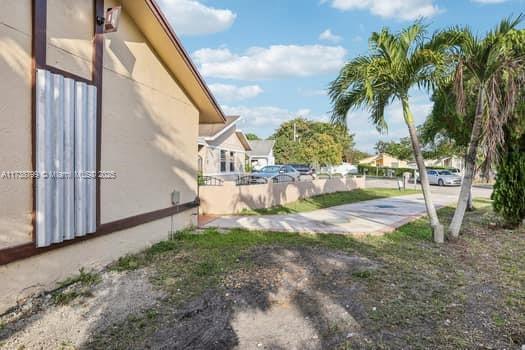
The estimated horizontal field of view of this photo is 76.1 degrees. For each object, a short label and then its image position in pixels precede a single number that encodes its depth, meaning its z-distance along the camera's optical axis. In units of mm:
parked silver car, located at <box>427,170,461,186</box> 28297
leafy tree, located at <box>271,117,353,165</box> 37031
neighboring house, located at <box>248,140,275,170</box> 39625
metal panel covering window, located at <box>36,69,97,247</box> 4059
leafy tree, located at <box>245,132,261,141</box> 67206
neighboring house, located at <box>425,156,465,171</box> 52712
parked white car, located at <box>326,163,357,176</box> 49825
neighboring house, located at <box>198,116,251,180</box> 19158
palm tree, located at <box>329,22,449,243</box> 6785
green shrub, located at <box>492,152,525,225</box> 8742
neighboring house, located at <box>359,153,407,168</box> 65438
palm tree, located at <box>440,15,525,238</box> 6602
